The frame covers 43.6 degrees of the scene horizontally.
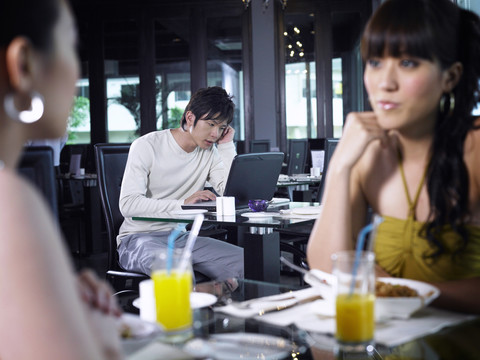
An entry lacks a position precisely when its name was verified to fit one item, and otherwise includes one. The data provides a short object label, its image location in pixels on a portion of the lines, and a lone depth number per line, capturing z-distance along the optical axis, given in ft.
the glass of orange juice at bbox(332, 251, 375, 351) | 3.07
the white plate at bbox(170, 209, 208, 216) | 8.57
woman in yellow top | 4.53
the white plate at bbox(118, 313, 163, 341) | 2.82
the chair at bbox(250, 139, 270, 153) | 22.45
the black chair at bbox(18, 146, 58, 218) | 4.81
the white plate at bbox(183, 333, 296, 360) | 3.05
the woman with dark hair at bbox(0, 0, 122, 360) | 1.81
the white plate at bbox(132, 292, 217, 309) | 3.89
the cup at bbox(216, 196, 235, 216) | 8.66
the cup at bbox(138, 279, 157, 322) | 3.48
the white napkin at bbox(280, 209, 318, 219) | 8.21
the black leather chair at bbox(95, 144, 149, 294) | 9.54
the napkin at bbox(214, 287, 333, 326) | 3.62
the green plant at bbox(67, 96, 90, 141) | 32.91
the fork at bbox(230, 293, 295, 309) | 3.92
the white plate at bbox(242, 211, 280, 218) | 8.33
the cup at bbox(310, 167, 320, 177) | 19.10
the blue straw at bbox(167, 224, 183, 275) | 3.28
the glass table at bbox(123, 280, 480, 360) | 3.09
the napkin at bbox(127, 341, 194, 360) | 2.87
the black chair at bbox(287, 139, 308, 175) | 21.52
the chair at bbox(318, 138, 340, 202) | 12.51
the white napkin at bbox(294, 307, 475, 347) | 3.24
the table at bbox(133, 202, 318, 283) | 8.19
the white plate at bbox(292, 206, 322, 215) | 8.42
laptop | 9.20
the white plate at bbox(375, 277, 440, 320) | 3.45
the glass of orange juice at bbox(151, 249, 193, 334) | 3.28
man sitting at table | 9.27
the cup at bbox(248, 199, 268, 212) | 8.91
